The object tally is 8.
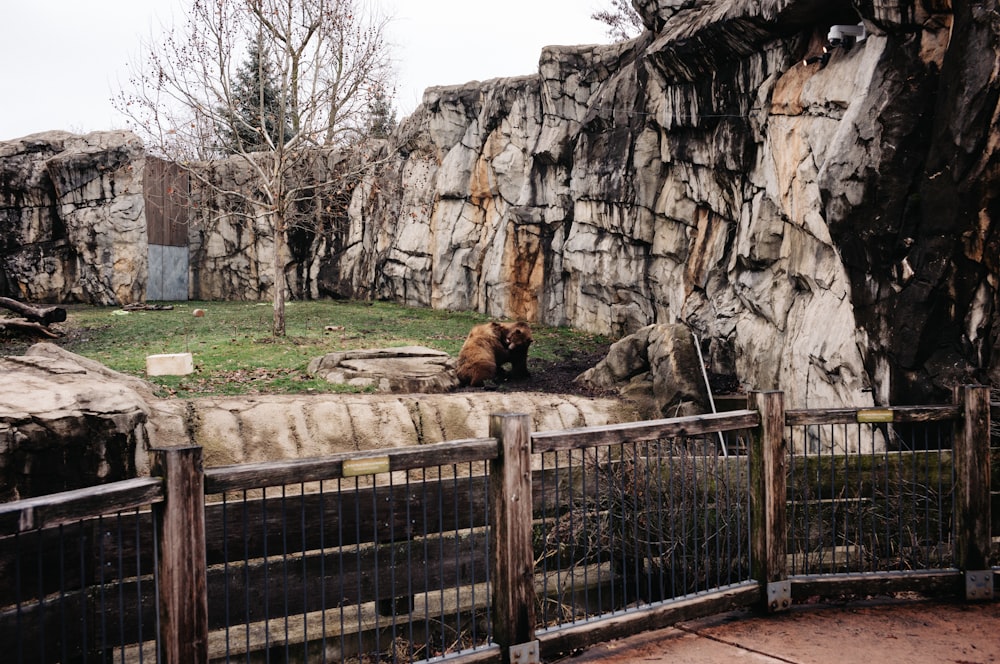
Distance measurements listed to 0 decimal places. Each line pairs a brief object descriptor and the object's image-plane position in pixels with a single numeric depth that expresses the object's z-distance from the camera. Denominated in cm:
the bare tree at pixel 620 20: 3612
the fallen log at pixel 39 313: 1618
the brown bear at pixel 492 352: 1428
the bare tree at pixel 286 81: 1794
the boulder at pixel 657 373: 1306
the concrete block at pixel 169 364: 1300
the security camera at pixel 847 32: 1116
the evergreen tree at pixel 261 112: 1772
